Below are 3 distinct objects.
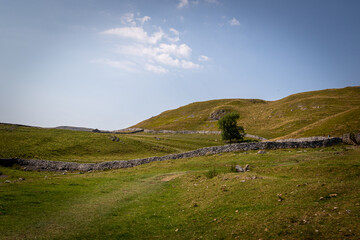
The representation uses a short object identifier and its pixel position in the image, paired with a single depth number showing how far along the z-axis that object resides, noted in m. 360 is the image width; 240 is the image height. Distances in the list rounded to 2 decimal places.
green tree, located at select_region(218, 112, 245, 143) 77.00
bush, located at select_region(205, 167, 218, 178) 22.99
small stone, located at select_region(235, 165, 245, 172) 23.79
